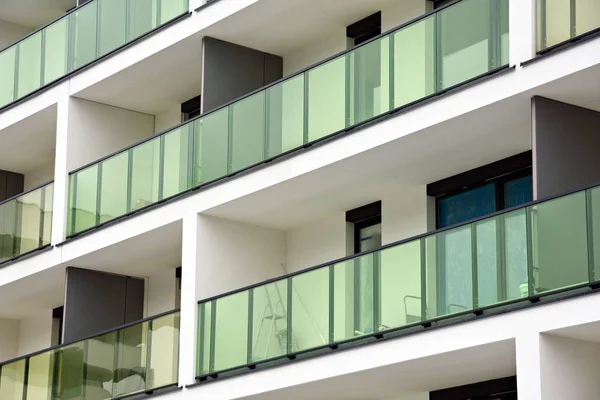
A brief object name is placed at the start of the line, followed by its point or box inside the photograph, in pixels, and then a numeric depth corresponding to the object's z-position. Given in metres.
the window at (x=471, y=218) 22.95
